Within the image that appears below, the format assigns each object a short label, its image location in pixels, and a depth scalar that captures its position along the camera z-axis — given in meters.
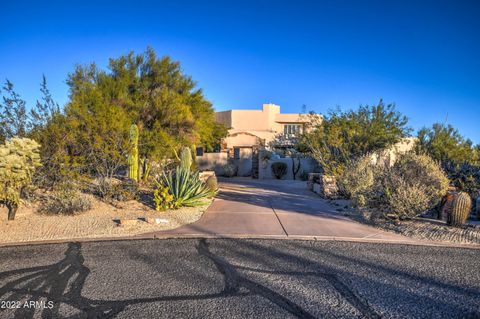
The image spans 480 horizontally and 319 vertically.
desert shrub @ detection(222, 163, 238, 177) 23.70
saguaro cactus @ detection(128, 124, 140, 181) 10.82
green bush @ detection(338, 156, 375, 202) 9.62
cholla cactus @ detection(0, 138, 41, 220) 7.17
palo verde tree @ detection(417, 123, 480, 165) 19.36
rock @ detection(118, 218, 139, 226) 7.36
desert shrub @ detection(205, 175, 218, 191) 12.69
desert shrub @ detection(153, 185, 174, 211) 9.10
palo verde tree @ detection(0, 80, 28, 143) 8.95
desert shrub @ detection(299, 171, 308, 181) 21.81
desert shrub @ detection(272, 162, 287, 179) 22.08
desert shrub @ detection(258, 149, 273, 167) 21.98
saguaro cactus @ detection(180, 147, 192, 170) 13.74
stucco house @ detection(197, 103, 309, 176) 29.67
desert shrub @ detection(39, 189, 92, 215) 8.50
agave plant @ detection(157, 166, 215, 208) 9.62
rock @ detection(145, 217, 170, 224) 7.58
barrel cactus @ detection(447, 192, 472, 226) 7.38
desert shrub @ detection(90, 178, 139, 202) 9.94
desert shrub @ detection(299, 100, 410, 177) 15.16
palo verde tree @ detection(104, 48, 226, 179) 14.87
